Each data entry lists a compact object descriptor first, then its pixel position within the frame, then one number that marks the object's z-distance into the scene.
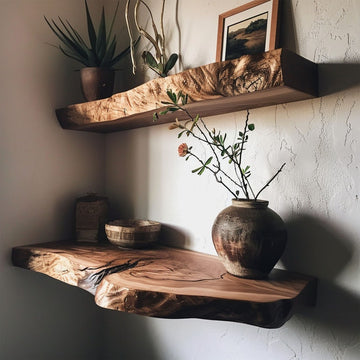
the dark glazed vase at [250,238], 0.85
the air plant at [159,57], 1.21
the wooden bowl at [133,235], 1.19
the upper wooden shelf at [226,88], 0.78
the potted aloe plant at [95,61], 1.30
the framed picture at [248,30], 0.95
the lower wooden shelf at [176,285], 0.75
